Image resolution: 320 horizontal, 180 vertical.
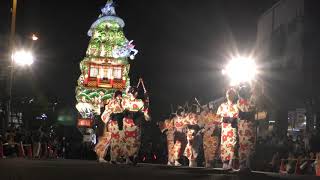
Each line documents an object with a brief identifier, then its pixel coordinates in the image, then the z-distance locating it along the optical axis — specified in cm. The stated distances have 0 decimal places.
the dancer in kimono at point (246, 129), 1537
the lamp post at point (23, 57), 3547
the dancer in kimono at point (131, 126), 1989
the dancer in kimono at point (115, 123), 2009
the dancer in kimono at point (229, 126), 1580
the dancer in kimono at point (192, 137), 2438
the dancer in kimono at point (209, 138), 2365
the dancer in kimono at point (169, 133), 2678
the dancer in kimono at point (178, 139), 2556
